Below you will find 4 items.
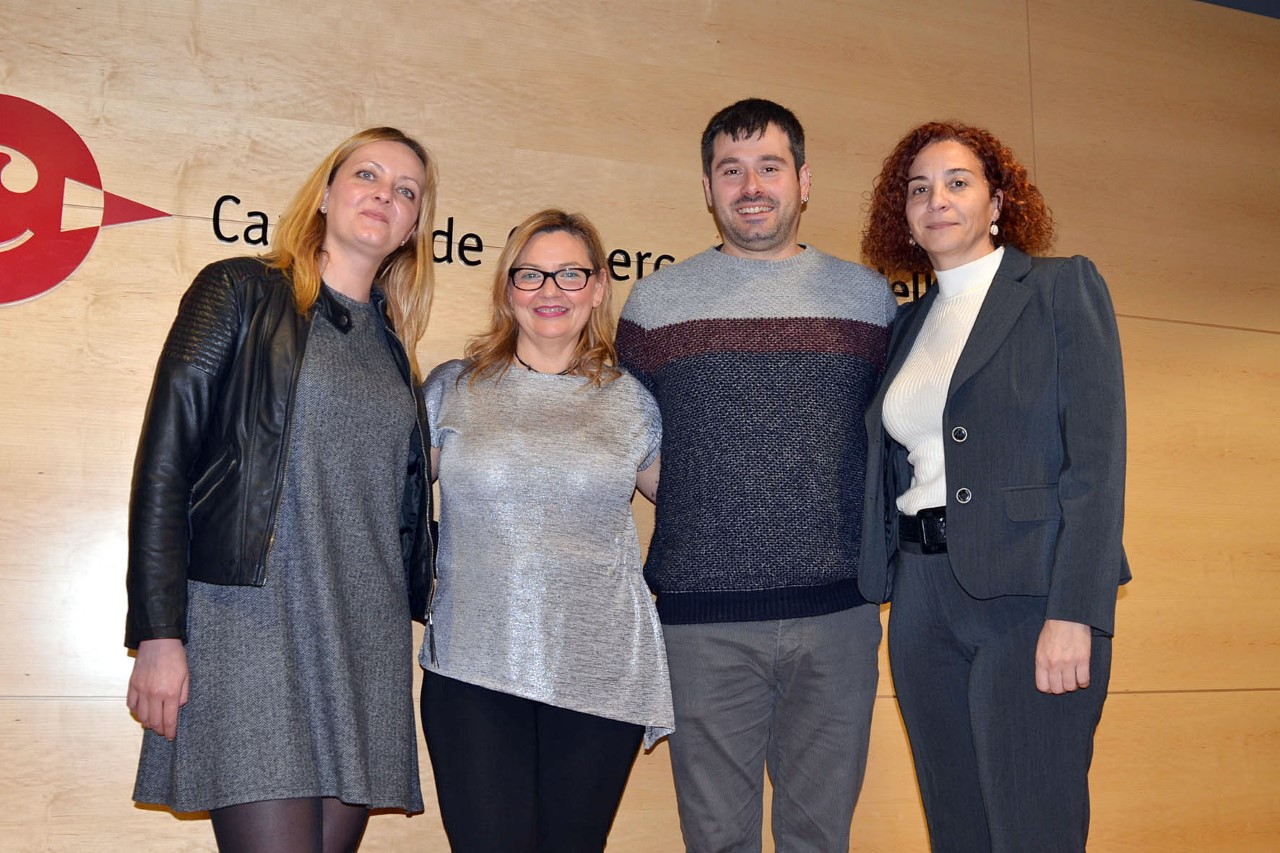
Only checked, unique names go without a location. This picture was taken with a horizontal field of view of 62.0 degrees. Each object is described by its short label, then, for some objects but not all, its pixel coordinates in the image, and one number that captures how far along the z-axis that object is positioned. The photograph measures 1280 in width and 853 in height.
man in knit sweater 2.29
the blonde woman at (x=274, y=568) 1.81
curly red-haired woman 1.93
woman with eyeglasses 2.07
